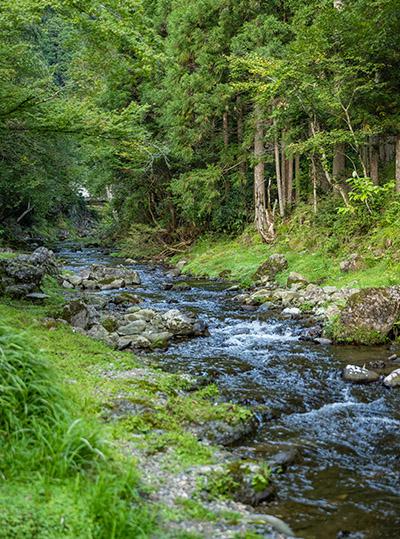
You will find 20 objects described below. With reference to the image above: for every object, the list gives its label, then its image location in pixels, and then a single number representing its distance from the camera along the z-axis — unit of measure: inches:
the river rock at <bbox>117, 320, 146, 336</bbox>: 428.1
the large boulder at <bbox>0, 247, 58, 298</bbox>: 486.6
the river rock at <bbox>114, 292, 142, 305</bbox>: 587.2
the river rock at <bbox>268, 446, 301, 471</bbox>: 205.5
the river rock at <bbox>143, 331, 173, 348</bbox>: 398.3
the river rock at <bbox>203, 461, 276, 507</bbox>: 175.6
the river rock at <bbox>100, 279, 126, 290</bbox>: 718.0
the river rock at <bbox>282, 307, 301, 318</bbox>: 491.5
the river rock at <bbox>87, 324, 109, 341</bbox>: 401.1
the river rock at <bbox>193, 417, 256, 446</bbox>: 223.5
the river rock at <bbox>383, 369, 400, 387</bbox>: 301.1
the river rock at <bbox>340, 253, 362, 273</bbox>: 586.1
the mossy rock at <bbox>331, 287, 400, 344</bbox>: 394.6
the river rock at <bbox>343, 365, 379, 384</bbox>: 311.0
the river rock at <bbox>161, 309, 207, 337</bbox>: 437.1
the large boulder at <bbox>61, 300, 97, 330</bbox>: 427.5
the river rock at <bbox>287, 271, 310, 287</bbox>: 611.7
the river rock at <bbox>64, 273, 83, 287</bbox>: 729.6
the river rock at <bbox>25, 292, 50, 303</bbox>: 486.8
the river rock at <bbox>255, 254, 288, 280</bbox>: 698.8
